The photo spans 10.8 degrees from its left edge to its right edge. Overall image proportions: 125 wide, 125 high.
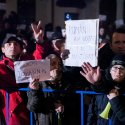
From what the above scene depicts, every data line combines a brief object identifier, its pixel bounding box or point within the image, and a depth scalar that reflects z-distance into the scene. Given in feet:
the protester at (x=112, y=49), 22.88
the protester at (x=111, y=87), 18.10
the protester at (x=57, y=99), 19.76
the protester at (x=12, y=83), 21.55
